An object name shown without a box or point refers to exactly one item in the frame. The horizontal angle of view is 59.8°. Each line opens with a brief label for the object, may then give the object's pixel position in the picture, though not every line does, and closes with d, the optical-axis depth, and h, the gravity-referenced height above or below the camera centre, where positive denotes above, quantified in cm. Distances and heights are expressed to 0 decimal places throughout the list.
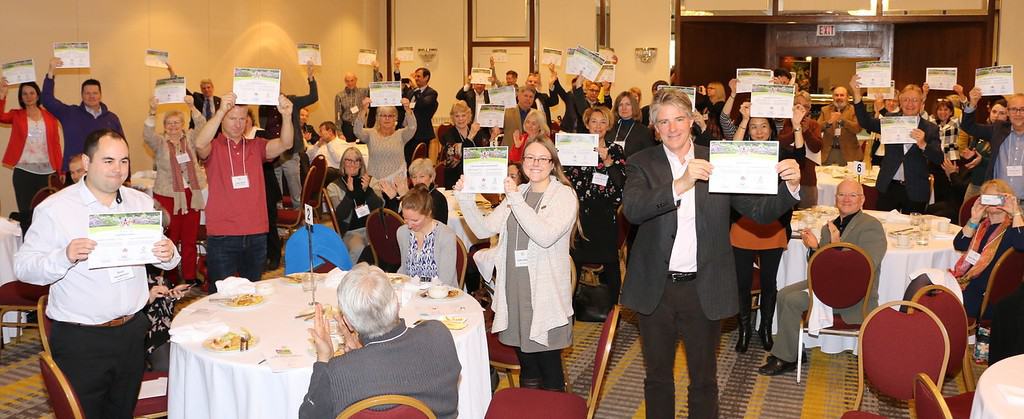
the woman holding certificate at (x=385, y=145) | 838 -11
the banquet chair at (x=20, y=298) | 597 -111
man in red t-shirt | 544 -37
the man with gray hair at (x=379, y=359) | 281 -73
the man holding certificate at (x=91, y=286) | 359 -64
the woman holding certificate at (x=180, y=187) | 780 -48
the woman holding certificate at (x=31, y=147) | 881 -14
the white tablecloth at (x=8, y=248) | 634 -82
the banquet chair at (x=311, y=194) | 898 -62
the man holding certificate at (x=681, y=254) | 364 -50
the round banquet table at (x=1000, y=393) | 308 -93
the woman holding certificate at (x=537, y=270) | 430 -67
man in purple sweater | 889 +18
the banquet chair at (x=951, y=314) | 409 -82
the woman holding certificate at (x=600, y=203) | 675 -53
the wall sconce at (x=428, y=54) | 1598 +142
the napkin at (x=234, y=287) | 456 -79
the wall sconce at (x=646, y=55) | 1470 +131
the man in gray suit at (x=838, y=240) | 563 -74
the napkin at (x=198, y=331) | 381 -86
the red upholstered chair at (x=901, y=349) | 373 -91
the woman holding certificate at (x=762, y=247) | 594 -76
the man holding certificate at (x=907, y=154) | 800 -18
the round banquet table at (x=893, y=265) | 600 -89
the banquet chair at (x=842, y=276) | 535 -85
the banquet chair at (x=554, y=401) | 363 -115
